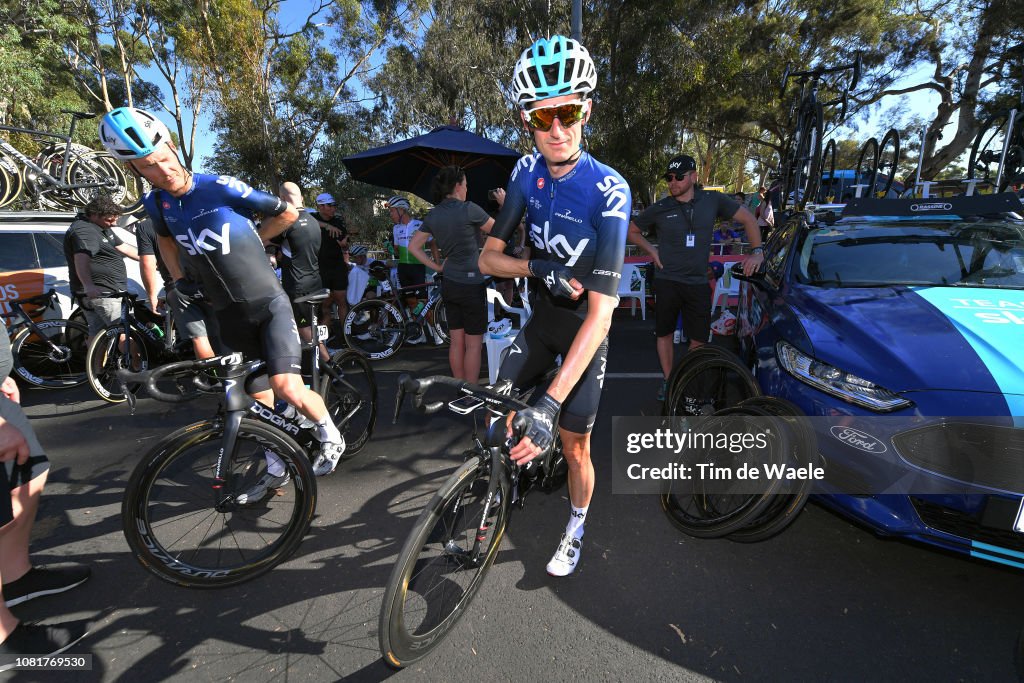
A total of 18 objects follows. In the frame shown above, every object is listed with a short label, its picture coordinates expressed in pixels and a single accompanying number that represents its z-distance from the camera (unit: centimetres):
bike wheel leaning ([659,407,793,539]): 256
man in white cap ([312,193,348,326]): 722
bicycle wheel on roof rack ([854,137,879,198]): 884
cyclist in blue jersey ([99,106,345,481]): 266
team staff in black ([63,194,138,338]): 525
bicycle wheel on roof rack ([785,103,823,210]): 980
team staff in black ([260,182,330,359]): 590
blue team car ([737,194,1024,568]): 215
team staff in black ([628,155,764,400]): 432
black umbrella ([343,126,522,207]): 845
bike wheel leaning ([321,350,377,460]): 368
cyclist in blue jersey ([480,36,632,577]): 209
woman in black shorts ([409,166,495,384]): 445
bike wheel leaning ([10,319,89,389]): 552
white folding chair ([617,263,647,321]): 941
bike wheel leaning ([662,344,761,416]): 339
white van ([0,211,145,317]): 560
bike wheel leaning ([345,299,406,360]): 732
